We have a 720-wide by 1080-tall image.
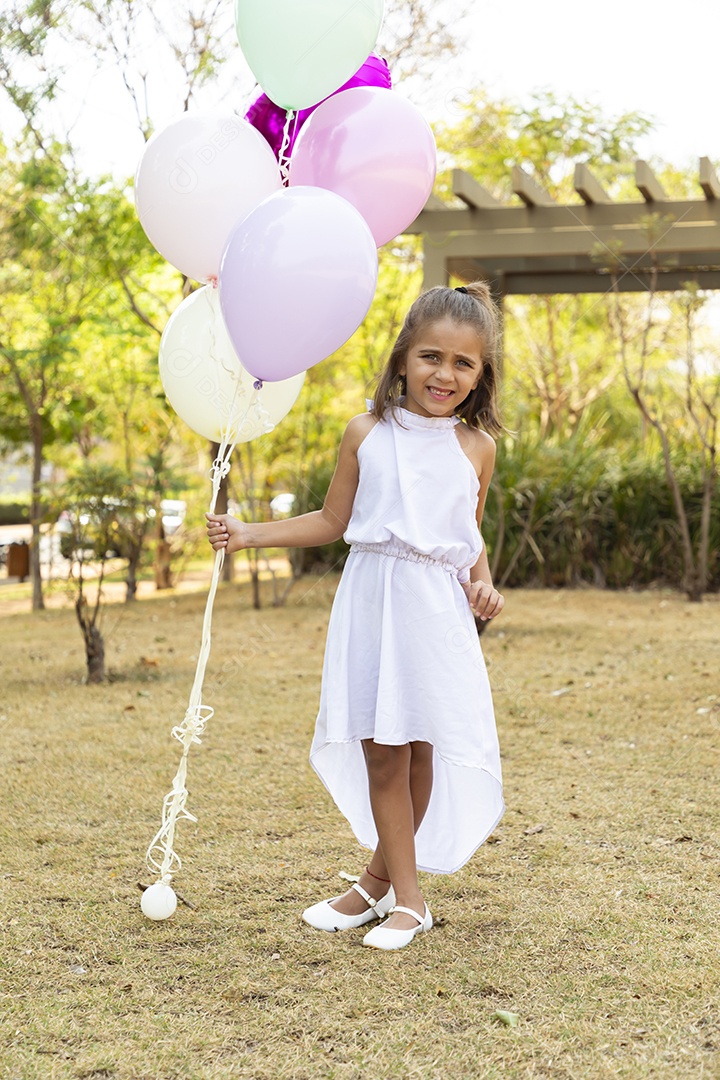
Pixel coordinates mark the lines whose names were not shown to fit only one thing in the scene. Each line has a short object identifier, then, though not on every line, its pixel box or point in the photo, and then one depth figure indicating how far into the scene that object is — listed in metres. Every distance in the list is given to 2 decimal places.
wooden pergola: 7.88
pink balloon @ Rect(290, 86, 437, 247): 2.53
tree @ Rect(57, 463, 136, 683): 5.55
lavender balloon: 2.26
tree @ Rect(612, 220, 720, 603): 8.02
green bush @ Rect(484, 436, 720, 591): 9.14
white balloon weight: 2.48
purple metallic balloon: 2.72
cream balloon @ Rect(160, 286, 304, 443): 2.64
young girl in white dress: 2.33
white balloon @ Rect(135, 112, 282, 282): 2.52
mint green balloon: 2.43
